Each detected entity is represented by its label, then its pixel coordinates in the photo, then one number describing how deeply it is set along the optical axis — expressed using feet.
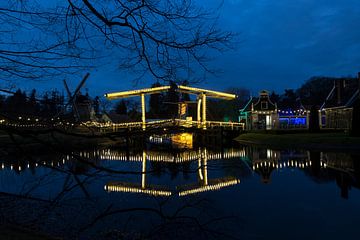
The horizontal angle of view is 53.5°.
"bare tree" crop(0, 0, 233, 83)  10.46
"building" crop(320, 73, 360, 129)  119.75
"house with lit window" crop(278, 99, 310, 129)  151.12
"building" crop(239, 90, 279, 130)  150.61
